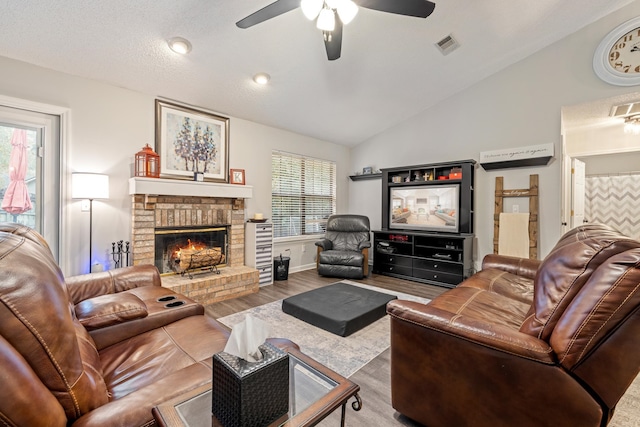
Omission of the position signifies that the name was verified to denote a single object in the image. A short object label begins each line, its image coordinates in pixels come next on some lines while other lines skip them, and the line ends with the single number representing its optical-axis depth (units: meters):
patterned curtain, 4.83
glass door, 2.78
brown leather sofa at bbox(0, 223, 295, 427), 0.70
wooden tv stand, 4.33
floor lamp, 2.86
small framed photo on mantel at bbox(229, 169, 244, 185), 4.27
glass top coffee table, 0.85
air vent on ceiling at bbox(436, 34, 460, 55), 3.38
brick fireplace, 3.36
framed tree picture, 3.63
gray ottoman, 2.65
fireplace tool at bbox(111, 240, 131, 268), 3.26
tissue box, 0.79
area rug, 2.21
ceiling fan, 1.89
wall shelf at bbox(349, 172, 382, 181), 5.78
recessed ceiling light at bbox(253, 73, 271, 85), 3.50
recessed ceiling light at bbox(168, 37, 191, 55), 2.76
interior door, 4.36
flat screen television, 4.65
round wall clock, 3.26
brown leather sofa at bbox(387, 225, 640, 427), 1.07
